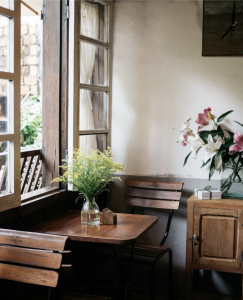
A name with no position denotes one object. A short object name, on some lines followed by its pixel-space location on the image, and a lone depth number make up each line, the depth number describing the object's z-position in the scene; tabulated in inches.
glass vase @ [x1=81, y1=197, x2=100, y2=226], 103.7
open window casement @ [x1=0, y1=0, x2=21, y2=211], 90.1
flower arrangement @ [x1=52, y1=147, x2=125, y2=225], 103.4
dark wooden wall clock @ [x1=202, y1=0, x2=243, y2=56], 130.1
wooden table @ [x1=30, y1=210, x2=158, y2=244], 93.7
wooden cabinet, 117.4
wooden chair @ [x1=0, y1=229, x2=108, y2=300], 73.7
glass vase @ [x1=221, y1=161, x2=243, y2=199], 123.9
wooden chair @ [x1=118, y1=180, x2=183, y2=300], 125.1
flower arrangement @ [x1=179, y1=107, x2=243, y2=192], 119.1
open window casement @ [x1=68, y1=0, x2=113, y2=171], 121.6
